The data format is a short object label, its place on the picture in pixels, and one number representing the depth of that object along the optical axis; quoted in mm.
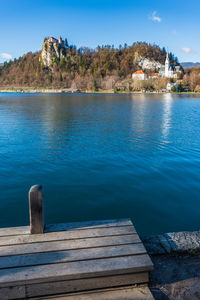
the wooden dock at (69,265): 3182
